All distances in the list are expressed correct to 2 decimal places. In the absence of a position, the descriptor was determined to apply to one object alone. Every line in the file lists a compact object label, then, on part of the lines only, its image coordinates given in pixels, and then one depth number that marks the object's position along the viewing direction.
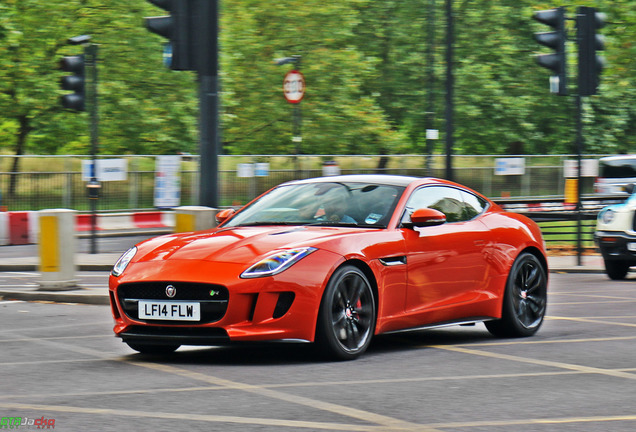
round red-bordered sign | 29.95
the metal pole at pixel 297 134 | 33.22
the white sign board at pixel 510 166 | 42.22
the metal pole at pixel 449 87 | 25.78
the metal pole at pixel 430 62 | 34.66
